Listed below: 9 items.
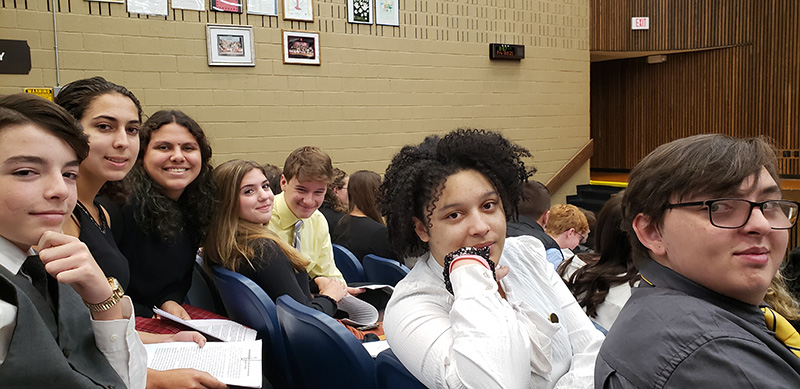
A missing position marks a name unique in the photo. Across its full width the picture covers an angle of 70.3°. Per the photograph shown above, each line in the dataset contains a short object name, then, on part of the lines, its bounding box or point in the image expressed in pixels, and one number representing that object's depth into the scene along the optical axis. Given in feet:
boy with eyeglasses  2.88
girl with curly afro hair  4.00
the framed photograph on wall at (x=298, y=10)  19.02
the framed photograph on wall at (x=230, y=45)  17.85
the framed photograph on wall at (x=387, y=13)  21.07
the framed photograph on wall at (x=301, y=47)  19.22
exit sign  31.73
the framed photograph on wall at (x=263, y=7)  18.34
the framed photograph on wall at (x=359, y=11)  20.39
